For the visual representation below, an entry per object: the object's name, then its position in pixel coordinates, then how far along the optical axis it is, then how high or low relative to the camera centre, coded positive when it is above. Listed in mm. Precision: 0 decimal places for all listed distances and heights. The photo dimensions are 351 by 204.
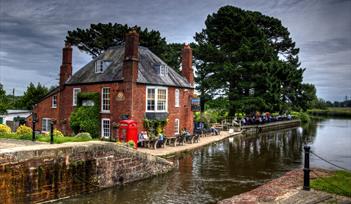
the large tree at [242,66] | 46438 +6264
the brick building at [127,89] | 26000 +1571
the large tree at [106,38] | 49750 +10776
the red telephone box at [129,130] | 22312 -1618
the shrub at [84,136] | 19484 -1815
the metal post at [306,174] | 12086 -2480
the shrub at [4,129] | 20672 -1490
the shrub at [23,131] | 20212 -1585
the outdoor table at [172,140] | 25950 -2689
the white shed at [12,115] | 34219 -1030
